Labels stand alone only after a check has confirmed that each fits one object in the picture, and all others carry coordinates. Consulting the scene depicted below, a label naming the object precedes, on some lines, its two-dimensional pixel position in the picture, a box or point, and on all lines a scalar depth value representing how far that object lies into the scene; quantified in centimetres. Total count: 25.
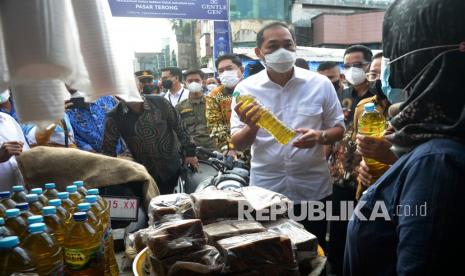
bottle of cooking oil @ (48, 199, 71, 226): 135
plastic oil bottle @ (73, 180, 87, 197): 167
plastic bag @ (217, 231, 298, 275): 111
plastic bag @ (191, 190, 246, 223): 137
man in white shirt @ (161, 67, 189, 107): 739
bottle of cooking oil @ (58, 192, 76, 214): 147
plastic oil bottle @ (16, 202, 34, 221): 131
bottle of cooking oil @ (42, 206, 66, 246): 128
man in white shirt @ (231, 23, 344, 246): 230
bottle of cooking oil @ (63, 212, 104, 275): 118
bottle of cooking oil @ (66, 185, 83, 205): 158
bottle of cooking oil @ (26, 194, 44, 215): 145
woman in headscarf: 91
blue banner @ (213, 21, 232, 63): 942
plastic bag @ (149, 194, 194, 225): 143
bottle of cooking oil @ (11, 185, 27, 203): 159
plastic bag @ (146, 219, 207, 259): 117
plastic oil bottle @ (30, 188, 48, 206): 153
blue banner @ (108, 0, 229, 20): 880
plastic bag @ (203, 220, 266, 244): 123
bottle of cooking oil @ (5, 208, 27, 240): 124
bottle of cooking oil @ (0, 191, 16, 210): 148
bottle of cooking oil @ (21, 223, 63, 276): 110
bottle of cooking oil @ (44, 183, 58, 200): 167
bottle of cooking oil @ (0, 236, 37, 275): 99
